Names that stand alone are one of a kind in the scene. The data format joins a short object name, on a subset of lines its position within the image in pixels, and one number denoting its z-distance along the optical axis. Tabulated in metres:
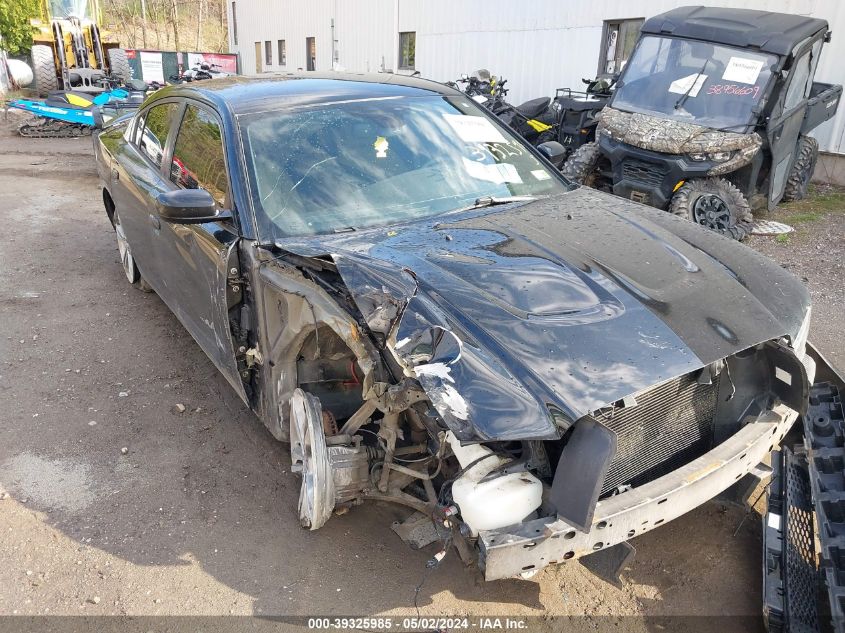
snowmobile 12.16
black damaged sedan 2.02
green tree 16.31
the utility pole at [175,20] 31.13
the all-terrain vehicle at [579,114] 8.74
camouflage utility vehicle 6.71
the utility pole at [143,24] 31.79
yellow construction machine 15.38
